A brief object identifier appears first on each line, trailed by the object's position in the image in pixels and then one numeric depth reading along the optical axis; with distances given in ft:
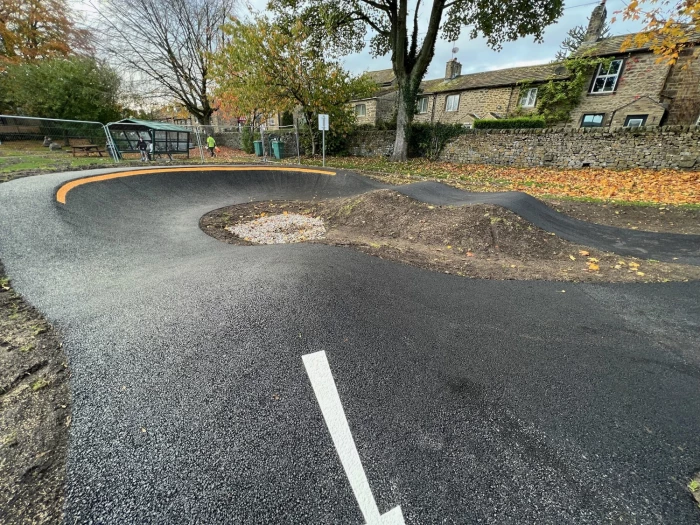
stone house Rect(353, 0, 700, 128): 49.77
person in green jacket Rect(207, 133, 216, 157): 57.66
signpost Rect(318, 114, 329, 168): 37.45
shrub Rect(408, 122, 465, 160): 48.44
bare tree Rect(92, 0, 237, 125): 63.77
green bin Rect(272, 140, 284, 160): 61.77
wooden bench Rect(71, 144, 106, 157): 39.11
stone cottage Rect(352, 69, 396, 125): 89.25
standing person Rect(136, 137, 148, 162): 44.55
